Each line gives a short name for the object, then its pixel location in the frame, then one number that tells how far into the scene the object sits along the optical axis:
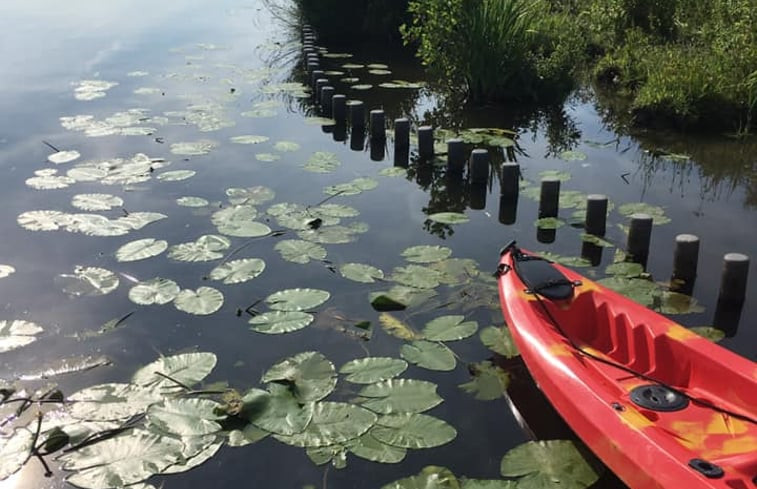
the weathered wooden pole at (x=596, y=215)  5.61
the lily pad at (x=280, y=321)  4.41
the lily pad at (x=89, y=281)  4.98
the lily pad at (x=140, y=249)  5.34
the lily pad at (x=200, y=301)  4.64
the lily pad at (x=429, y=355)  4.06
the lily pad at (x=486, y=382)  3.96
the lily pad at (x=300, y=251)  5.36
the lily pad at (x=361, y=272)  5.05
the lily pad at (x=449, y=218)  6.09
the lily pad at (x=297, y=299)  4.66
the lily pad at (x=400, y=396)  3.68
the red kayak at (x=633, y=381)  2.85
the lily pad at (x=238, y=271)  5.03
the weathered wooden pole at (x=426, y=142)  7.42
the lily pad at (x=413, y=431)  3.45
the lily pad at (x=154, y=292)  4.76
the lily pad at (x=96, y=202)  6.22
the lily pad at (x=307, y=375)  3.80
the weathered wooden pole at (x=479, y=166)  6.80
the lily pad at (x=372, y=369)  3.93
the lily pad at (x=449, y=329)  4.32
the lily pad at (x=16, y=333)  4.36
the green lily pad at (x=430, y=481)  3.22
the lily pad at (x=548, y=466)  3.22
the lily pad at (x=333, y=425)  3.46
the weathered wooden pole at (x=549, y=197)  6.05
